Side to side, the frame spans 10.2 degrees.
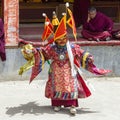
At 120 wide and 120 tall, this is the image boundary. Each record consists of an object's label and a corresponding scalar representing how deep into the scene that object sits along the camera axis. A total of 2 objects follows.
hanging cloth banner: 11.79
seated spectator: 12.73
